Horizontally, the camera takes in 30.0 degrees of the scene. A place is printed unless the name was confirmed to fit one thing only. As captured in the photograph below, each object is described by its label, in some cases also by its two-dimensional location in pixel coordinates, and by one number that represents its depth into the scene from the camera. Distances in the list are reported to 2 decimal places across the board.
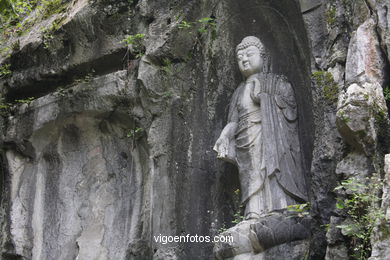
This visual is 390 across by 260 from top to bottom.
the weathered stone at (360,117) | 5.70
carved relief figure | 7.08
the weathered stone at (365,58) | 6.08
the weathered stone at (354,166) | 5.69
